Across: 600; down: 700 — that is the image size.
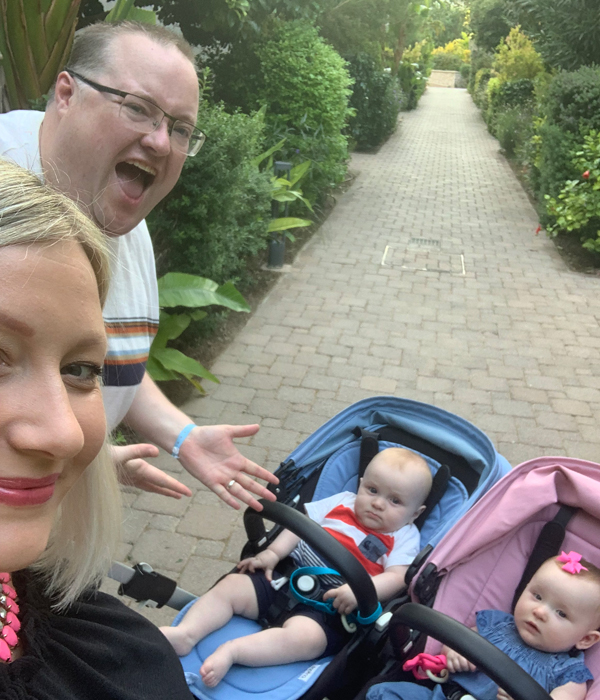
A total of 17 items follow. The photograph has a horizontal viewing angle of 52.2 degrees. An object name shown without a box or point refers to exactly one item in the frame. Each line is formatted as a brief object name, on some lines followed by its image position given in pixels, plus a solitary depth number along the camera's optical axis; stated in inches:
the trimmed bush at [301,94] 332.2
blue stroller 72.2
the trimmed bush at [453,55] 1948.2
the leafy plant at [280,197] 273.0
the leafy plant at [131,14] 167.5
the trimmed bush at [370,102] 557.6
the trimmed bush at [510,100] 612.2
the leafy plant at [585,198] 316.5
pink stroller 82.7
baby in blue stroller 76.5
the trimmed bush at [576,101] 331.3
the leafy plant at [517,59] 676.6
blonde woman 29.8
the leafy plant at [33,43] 159.0
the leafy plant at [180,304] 172.1
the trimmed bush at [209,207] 186.2
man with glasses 68.4
